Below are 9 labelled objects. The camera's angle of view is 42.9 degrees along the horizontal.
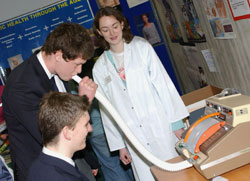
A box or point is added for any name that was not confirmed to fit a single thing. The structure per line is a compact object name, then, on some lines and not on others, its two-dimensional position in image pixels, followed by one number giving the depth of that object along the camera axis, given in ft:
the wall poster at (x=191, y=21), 10.19
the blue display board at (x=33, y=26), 13.38
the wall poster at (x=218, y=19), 7.89
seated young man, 4.87
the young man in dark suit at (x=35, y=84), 6.01
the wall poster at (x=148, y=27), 13.88
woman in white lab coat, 7.66
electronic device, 4.69
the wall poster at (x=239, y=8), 6.75
